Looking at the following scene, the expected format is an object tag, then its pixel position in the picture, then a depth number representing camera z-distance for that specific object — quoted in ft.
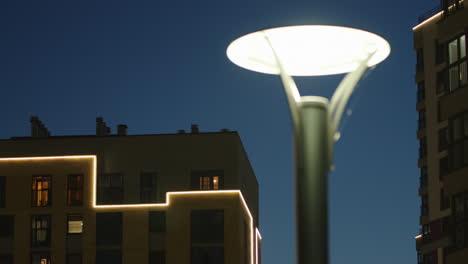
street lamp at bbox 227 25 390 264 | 37.76
